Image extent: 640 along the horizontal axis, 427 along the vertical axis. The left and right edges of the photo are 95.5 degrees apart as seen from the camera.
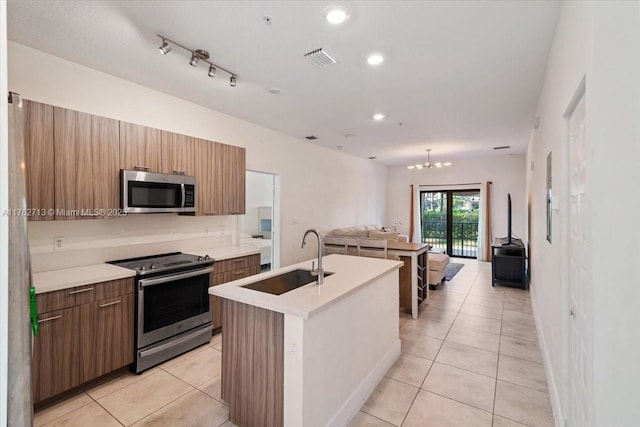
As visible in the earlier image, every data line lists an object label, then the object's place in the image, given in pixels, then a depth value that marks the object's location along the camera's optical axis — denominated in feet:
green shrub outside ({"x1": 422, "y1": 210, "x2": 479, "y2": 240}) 27.55
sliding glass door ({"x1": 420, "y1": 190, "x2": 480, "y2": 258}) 27.55
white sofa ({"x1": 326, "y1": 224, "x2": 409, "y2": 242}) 15.75
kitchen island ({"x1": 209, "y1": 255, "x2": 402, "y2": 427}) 5.53
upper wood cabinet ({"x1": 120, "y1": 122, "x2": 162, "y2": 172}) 9.05
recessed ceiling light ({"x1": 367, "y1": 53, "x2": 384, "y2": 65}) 8.32
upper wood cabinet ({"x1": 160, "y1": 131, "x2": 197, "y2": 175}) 10.14
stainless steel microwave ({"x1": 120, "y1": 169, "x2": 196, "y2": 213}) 8.98
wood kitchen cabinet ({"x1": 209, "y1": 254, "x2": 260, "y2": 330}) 10.82
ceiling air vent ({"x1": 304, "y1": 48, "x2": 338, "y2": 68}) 8.07
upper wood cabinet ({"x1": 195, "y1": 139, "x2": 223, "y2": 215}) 11.18
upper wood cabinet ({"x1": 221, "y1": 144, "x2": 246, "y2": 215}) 12.16
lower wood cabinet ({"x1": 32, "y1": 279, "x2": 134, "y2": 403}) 6.92
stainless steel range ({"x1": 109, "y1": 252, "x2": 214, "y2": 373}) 8.62
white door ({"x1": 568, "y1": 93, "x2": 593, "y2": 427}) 3.95
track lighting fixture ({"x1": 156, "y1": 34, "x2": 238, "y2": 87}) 7.36
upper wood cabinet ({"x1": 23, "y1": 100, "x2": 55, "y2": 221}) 7.16
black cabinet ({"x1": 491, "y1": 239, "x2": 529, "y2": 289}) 17.11
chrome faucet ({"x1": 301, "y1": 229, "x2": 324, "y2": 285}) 7.09
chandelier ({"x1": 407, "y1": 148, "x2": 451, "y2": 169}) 22.03
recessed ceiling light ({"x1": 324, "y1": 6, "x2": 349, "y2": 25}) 6.35
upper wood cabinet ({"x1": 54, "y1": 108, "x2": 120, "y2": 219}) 7.76
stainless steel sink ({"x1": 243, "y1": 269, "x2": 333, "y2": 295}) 7.53
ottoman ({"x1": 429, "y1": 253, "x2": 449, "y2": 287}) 16.87
